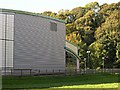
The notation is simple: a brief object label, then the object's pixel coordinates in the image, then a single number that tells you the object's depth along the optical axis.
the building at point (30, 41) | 45.31
